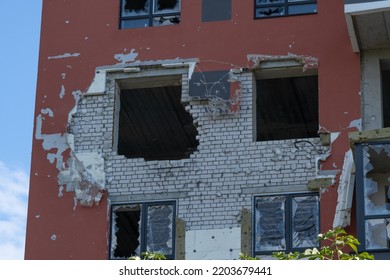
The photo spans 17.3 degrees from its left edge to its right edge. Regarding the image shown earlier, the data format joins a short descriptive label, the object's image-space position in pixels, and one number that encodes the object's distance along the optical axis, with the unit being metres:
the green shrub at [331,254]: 16.75
